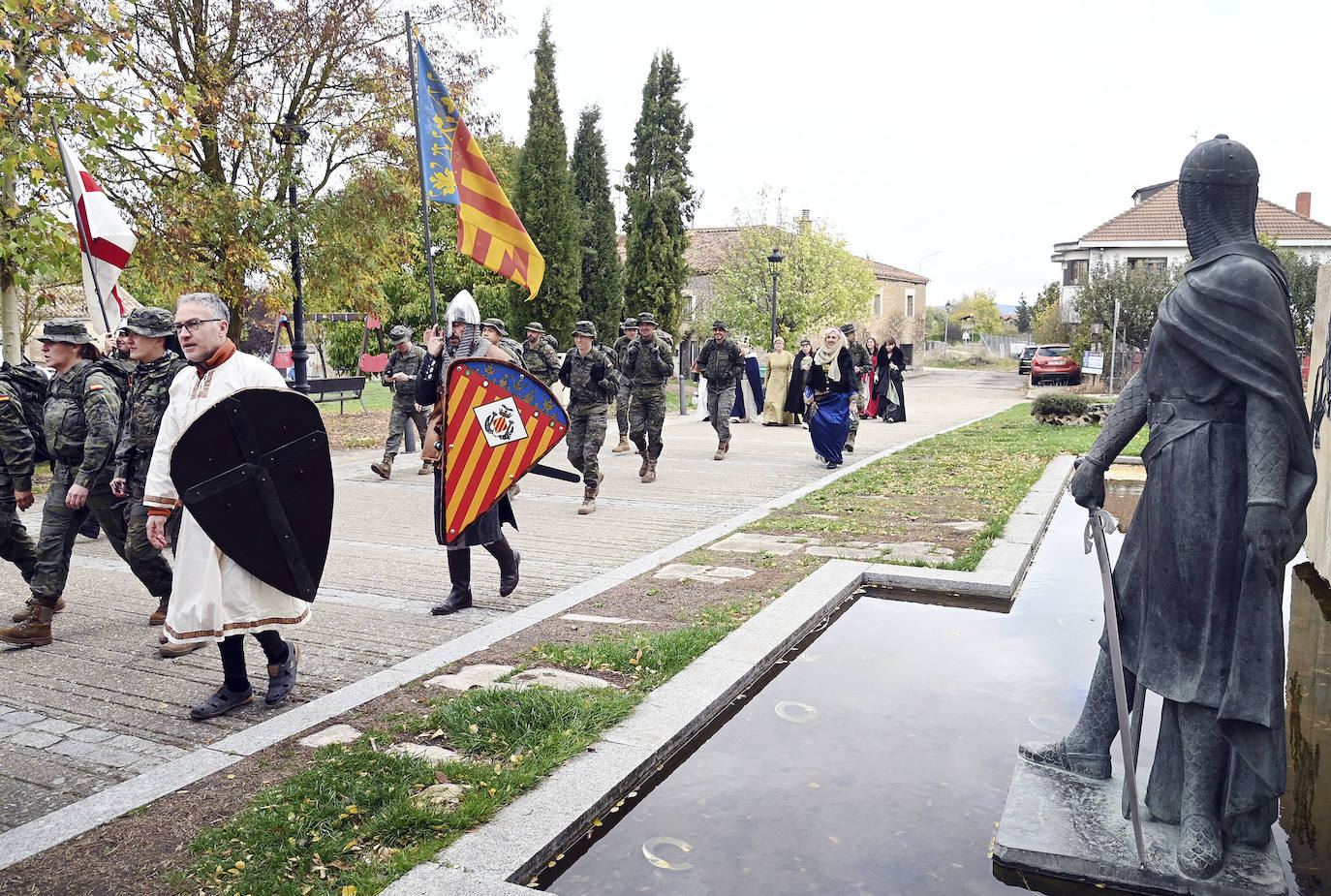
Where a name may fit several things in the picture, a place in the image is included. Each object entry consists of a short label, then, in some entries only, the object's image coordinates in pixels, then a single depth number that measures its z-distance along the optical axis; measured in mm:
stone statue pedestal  2812
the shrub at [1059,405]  18016
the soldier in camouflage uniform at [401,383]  12391
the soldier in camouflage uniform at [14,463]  5656
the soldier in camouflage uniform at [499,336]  8055
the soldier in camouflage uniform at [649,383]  11883
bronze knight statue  2668
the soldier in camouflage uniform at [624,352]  12328
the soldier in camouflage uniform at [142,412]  5336
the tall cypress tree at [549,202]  28359
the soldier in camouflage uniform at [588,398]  10266
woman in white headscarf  13172
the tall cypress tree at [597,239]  33969
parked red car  38062
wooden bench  22438
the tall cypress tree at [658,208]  33156
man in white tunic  4246
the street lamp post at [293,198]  14102
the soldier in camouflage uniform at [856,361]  14062
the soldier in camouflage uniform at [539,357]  11859
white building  46531
